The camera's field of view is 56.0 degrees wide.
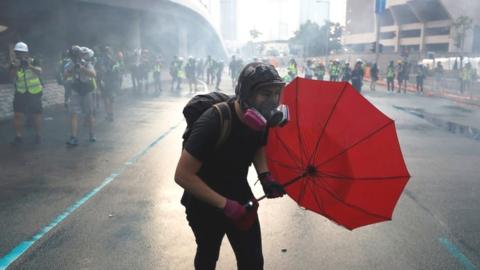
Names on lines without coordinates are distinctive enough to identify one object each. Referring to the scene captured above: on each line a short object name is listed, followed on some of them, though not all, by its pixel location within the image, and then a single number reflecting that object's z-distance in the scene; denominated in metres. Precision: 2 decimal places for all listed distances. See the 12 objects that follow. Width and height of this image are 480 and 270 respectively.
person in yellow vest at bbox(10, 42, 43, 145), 7.82
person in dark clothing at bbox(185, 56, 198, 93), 20.65
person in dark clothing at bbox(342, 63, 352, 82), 20.88
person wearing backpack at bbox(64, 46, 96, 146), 7.81
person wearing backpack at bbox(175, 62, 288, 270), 2.05
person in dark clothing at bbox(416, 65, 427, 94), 22.33
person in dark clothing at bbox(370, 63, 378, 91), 23.31
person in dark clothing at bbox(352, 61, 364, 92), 16.77
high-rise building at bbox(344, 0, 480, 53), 55.00
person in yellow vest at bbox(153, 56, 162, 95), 19.25
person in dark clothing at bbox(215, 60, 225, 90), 23.47
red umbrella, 2.31
